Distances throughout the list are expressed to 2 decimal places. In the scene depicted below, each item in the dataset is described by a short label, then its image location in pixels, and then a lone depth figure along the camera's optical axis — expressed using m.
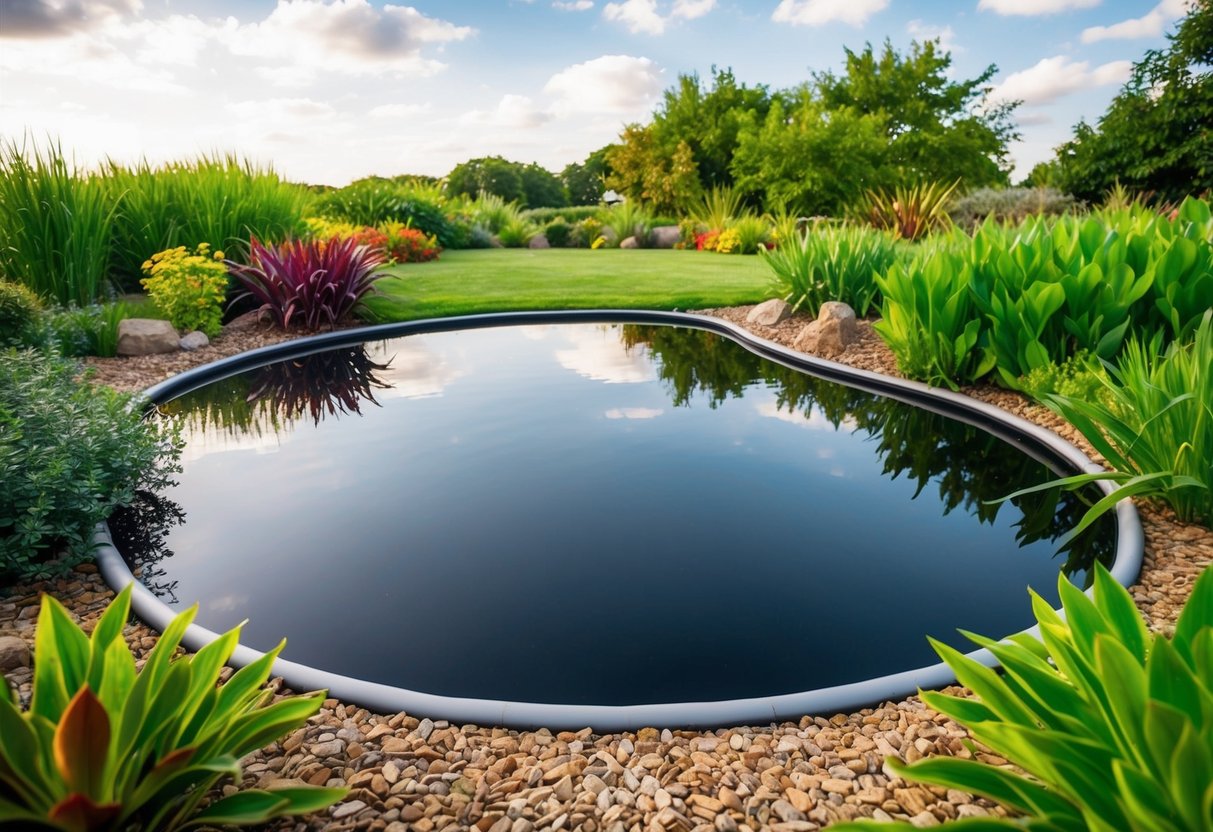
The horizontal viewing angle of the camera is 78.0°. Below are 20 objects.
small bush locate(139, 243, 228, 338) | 7.62
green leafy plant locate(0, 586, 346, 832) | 1.42
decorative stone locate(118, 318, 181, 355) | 7.15
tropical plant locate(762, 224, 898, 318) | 7.89
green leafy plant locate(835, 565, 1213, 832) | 1.23
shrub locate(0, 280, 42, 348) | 5.54
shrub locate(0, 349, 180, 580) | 2.95
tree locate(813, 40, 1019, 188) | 29.61
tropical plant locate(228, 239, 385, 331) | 8.25
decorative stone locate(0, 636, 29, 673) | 2.45
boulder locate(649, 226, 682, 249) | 19.50
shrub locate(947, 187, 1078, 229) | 16.05
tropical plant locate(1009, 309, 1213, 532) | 3.18
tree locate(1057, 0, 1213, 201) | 16.52
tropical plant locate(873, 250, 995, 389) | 5.47
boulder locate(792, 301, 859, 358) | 7.18
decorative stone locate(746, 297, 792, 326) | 8.40
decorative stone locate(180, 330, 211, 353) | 7.49
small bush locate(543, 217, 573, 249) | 20.16
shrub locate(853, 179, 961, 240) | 12.62
